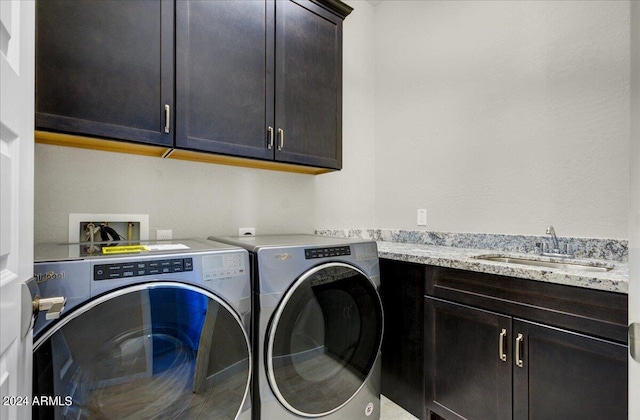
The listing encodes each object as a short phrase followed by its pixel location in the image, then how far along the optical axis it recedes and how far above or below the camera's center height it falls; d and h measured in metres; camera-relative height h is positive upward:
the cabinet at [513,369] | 1.13 -0.64
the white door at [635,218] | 0.52 -0.01
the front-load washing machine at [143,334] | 0.88 -0.38
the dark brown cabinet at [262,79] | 1.45 +0.67
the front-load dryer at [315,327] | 1.28 -0.51
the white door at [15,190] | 0.57 +0.04
